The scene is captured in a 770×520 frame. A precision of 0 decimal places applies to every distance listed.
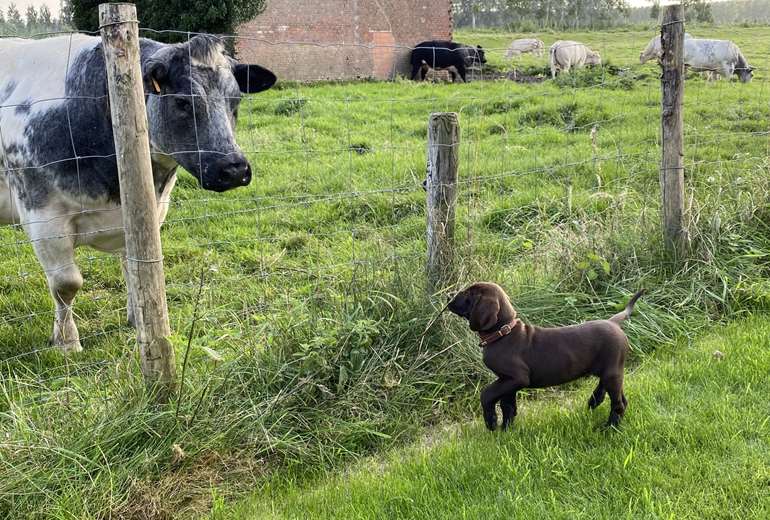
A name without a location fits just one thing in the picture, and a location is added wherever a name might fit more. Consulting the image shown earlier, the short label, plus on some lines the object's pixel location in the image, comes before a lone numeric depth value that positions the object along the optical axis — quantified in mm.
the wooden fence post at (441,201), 4211
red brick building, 23172
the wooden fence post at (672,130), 5016
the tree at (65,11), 18928
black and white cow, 4215
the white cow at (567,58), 20969
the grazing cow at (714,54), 21594
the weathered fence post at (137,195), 3012
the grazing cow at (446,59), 23594
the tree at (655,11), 63850
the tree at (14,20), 33547
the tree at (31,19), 39281
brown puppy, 3328
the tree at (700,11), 54909
